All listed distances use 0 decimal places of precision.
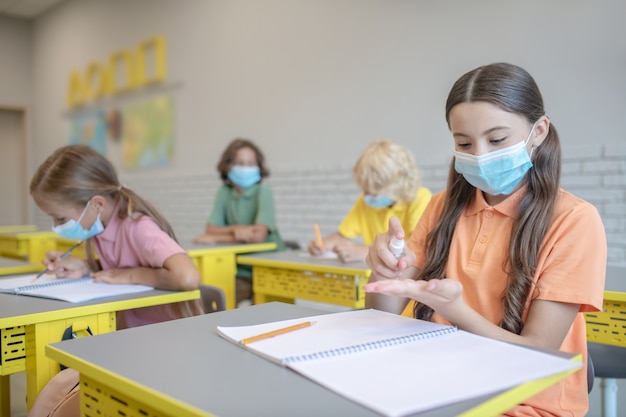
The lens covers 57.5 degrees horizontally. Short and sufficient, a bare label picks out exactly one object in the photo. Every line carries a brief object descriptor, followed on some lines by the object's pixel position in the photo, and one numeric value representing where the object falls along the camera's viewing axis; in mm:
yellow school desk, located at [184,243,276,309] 2744
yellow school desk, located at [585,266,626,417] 1589
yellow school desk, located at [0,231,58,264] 3730
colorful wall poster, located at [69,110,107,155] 6688
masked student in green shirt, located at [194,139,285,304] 3248
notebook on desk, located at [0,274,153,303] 1517
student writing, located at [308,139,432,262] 2457
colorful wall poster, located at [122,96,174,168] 5773
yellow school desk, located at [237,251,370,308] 2123
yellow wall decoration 5805
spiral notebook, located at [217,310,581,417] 697
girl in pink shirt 1734
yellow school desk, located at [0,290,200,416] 1325
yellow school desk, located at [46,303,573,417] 683
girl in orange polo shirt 1017
